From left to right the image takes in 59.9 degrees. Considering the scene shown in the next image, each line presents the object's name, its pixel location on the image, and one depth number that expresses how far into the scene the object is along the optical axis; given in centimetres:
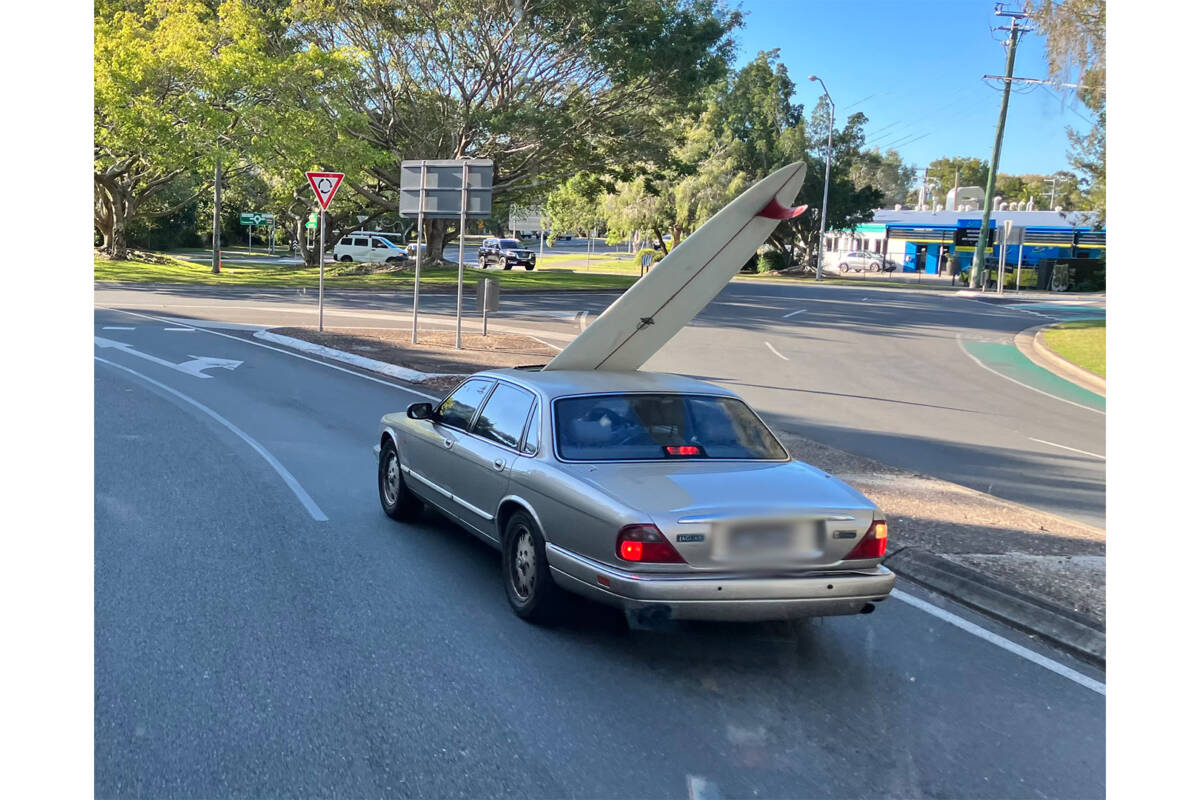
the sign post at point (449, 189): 1856
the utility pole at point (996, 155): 5032
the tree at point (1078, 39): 2108
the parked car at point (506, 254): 5847
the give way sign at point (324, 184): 2020
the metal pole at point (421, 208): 1872
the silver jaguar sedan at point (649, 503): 493
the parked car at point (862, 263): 7181
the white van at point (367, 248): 5403
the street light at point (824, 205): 6116
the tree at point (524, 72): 3569
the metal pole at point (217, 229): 4069
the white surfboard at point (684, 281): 804
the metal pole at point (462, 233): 1852
